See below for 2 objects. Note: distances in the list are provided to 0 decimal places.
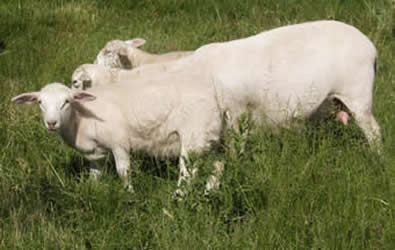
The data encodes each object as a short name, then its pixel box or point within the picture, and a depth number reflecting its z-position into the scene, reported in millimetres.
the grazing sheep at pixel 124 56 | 13734
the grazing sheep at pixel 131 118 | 9367
